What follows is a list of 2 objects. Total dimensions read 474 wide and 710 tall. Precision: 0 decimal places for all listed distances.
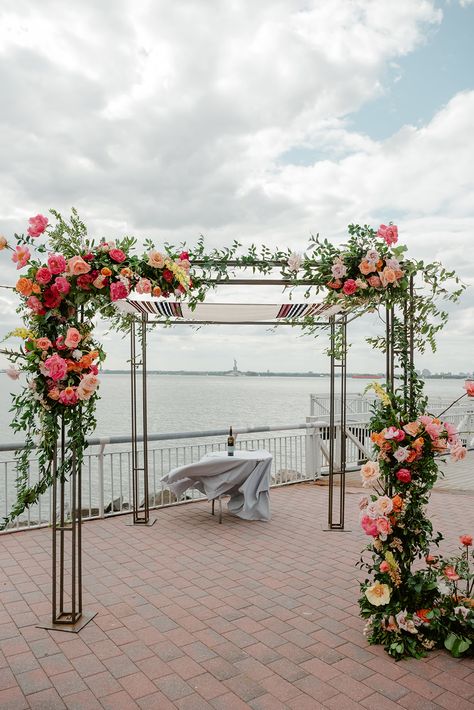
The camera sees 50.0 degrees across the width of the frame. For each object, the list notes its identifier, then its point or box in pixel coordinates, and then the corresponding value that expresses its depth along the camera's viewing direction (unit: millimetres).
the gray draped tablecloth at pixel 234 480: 6297
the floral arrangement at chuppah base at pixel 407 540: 3369
